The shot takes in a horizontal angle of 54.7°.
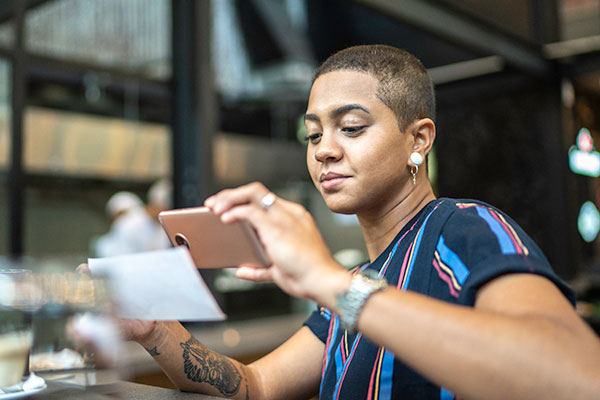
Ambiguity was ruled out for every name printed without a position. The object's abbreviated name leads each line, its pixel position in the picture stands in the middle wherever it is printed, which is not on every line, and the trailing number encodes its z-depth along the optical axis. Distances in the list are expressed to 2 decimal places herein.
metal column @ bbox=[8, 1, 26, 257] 3.19
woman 0.63
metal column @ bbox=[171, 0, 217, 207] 3.08
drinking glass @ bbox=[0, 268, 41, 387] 0.75
